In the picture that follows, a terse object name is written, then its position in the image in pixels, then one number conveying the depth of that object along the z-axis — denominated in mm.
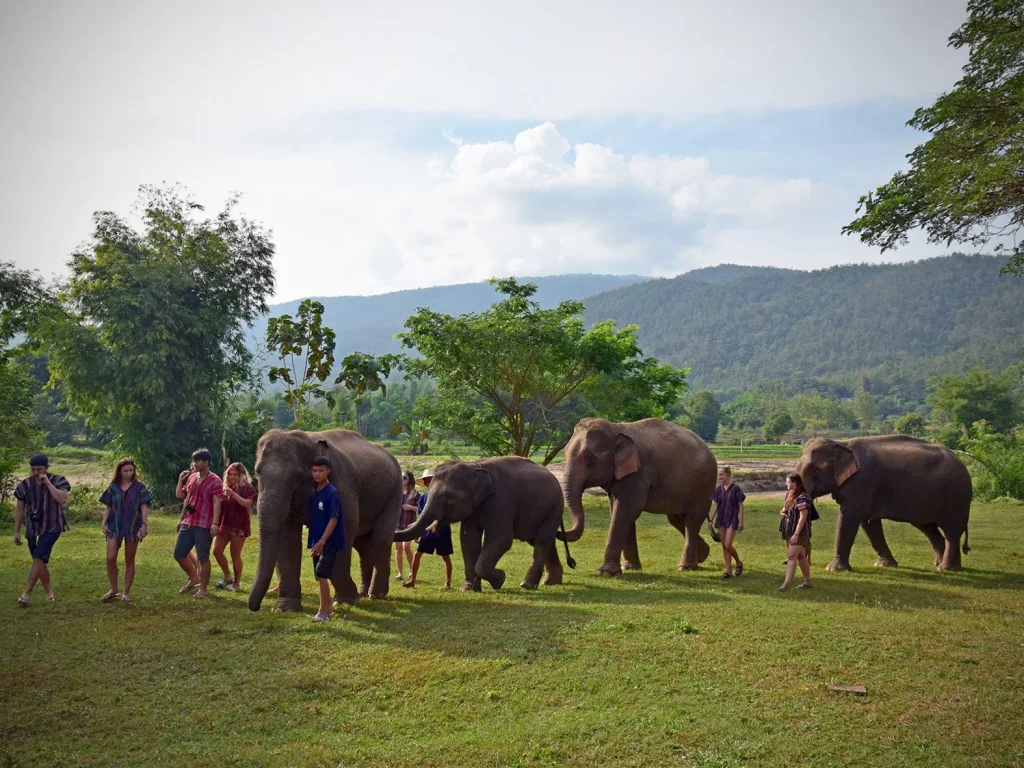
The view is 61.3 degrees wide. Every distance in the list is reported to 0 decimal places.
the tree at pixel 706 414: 104562
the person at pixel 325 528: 10320
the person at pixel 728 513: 14148
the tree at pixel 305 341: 39344
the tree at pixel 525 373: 29078
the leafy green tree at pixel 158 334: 31000
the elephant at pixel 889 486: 15406
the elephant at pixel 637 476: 15461
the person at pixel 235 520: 12820
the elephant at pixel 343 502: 10633
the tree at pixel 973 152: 15102
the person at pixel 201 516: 12094
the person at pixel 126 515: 11617
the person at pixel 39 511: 11320
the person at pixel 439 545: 13164
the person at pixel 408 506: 14602
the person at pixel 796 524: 12273
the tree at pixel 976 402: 68250
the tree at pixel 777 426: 90000
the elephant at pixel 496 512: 12945
